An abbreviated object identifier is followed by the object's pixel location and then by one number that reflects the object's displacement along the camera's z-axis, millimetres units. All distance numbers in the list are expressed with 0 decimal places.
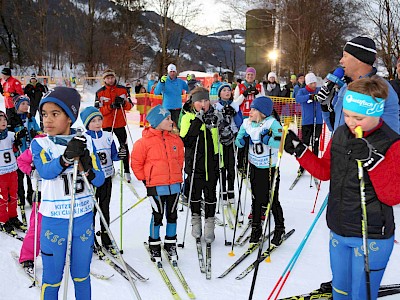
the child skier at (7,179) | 4508
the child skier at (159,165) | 3844
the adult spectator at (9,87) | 10055
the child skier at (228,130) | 4944
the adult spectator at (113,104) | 6621
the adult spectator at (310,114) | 7404
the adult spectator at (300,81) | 10358
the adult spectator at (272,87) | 11244
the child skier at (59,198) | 2504
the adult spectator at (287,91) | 12700
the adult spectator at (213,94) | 6438
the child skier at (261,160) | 4273
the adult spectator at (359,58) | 2801
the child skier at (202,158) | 4430
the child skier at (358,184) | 2064
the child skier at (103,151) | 4203
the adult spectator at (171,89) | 8914
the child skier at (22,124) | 4941
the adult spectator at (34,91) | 12461
